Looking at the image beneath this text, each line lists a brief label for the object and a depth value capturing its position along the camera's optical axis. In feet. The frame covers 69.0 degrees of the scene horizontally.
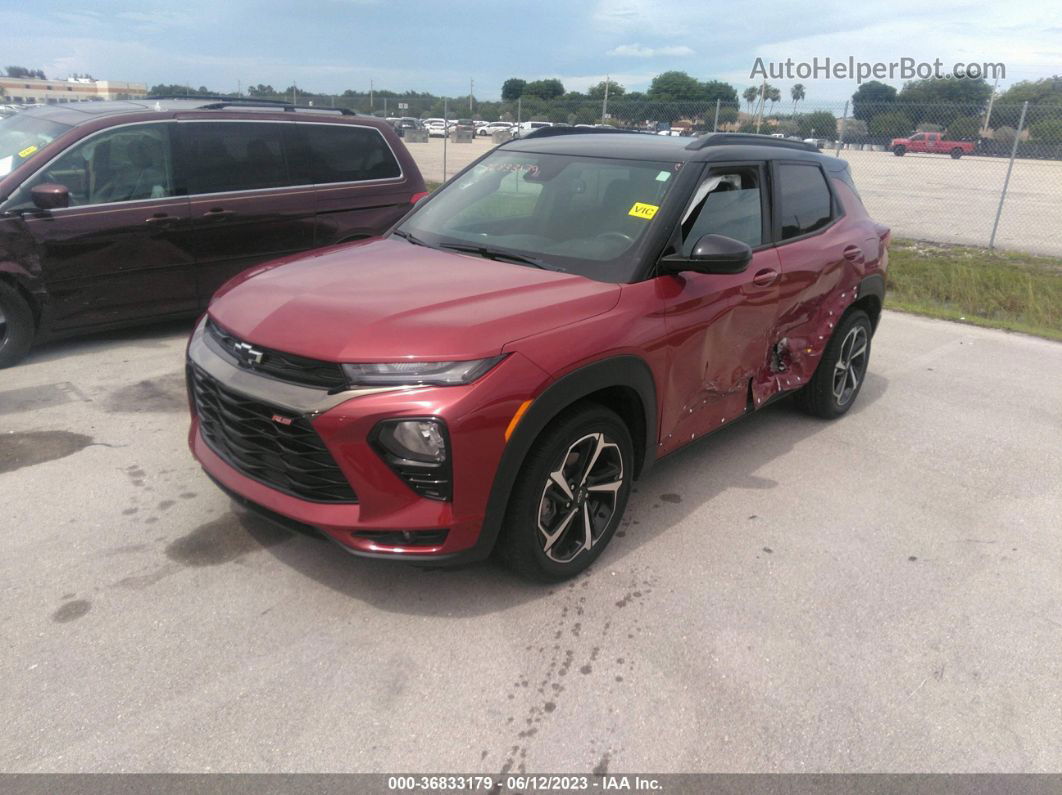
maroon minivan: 17.93
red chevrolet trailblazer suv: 8.74
